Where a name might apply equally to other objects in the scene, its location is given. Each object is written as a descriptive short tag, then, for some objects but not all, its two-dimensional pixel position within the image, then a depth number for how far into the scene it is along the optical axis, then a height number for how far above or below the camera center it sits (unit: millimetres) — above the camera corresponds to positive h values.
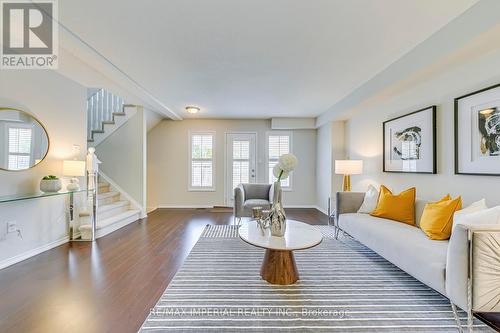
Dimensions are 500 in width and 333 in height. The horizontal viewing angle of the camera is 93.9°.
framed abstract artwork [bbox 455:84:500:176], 2105 +334
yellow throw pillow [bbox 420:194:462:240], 2166 -495
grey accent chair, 4348 -642
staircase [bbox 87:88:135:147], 5059 +1175
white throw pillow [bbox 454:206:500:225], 1690 -374
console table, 2385 -327
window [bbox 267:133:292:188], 6352 +565
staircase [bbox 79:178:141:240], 3643 -885
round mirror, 2578 +309
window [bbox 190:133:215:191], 6297 +127
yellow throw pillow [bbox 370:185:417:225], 2846 -501
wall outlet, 2607 -678
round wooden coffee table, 2111 -817
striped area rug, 1665 -1116
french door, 6316 +210
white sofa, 1557 -717
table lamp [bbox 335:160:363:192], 4211 -2
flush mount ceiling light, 4977 +1258
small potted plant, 2824 -214
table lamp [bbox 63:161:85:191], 3138 -47
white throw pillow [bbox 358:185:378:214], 3303 -501
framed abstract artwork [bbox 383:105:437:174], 2822 +335
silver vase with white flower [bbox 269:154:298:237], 2344 -387
